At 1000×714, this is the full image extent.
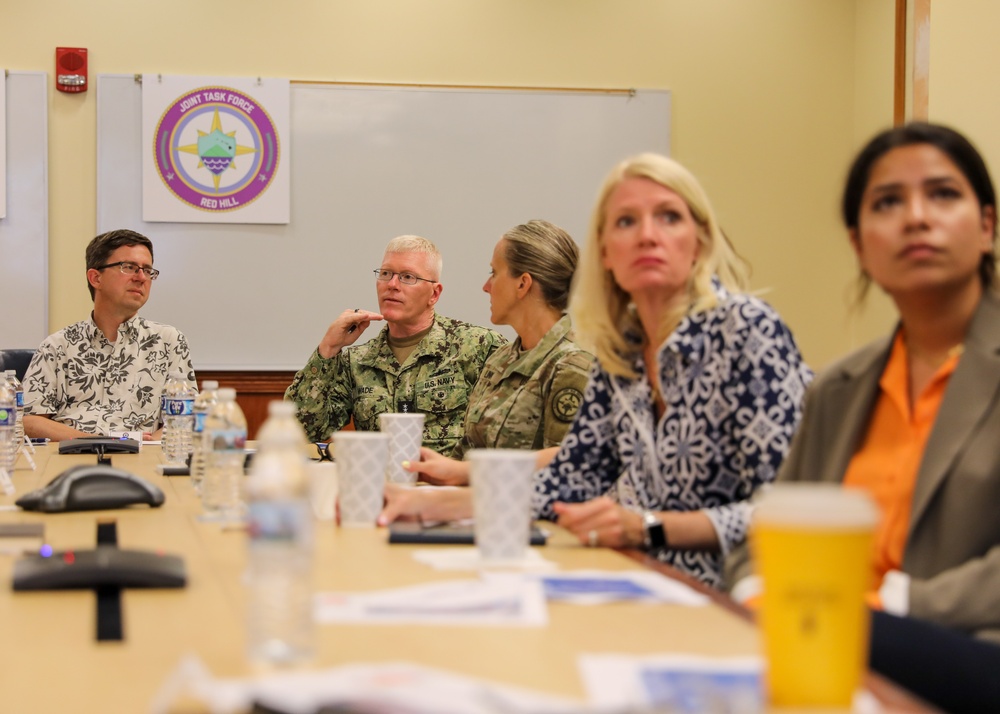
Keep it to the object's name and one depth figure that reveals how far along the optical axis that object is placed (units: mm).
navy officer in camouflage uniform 3650
